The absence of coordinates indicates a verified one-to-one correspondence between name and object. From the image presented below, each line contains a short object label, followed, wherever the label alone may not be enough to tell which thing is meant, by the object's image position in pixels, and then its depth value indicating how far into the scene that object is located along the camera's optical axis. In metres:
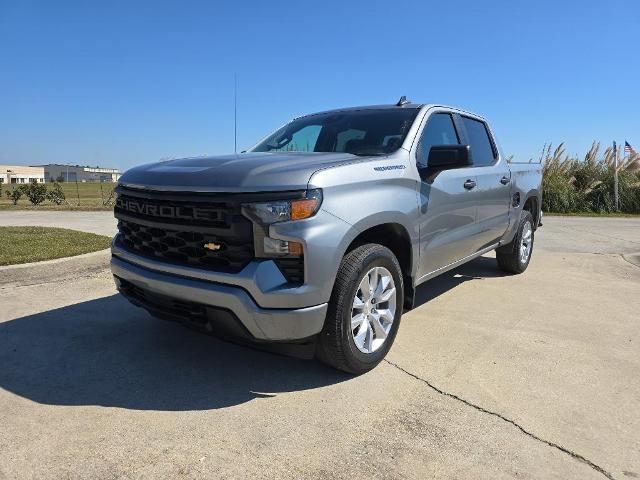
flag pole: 17.36
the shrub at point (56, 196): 21.34
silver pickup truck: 2.68
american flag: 17.95
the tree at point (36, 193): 20.30
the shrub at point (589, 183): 17.64
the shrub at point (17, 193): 20.86
